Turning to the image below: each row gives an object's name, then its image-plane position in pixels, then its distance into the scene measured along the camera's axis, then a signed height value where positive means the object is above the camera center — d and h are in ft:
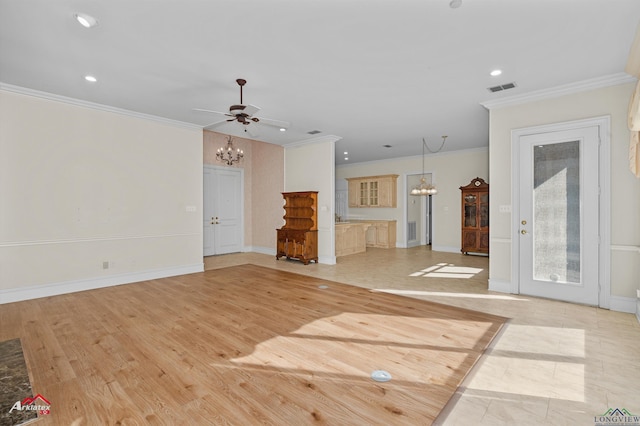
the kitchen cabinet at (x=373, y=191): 32.40 +2.40
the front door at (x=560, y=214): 12.94 -0.09
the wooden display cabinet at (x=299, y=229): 23.15 -1.30
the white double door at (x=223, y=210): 27.09 +0.27
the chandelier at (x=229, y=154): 27.50 +5.39
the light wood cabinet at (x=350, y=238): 26.53 -2.33
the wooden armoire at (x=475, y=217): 26.71 -0.43
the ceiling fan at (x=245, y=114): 11.97 +4.11
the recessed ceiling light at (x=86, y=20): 8.54 +5.57
